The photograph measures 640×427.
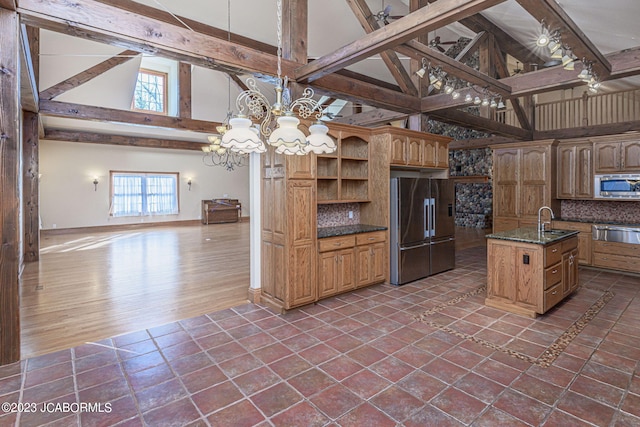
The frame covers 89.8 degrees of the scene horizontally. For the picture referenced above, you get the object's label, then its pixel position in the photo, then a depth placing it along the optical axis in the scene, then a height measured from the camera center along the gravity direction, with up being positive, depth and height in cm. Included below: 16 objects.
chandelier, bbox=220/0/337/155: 220 +54
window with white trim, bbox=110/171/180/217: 1166 +68
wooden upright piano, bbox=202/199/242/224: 1334 +0
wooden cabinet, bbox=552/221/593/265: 567 -56
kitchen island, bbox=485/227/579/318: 358 -73
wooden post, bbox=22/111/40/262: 649 +50
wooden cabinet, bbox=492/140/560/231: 624 +54
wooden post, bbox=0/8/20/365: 258 +13
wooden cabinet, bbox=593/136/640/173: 545 +92
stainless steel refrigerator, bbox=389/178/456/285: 480 -29
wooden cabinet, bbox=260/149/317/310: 378 -25
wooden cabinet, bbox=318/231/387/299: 415 -72
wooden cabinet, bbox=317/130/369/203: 466 +61
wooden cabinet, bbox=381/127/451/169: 483 +98
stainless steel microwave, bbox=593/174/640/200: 541 +37
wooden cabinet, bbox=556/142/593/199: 598 +72
